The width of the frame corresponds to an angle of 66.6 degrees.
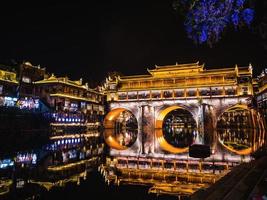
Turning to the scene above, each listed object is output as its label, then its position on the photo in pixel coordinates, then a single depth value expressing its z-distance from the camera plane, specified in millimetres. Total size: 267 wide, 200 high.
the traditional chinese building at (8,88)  31530
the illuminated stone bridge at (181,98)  32140
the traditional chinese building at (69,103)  37895
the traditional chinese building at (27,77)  36166
